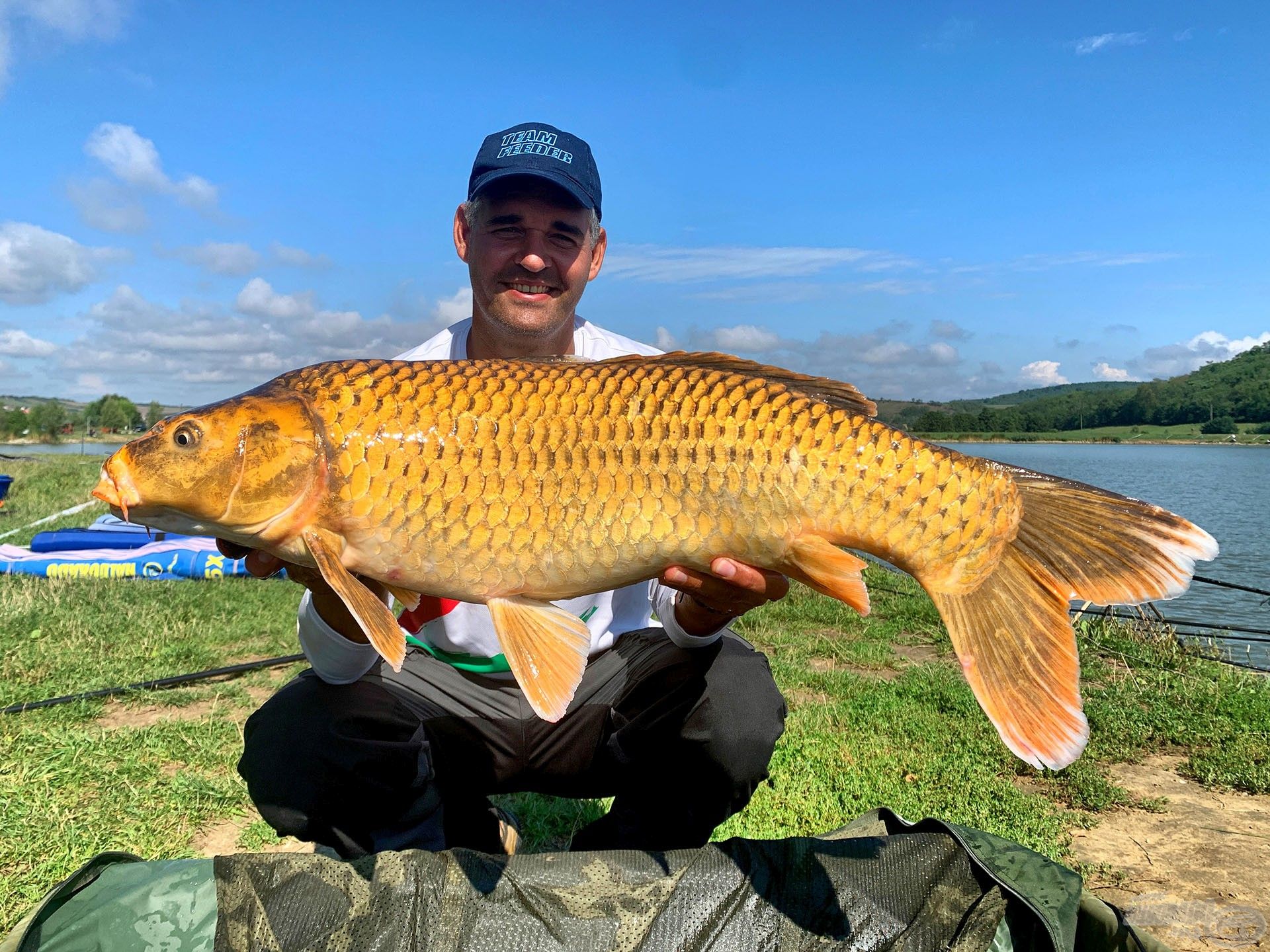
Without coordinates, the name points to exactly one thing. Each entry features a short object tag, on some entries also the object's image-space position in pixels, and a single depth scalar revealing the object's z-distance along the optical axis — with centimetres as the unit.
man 189
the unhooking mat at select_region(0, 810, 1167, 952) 158
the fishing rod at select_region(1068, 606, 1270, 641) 476
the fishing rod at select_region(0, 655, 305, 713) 316
